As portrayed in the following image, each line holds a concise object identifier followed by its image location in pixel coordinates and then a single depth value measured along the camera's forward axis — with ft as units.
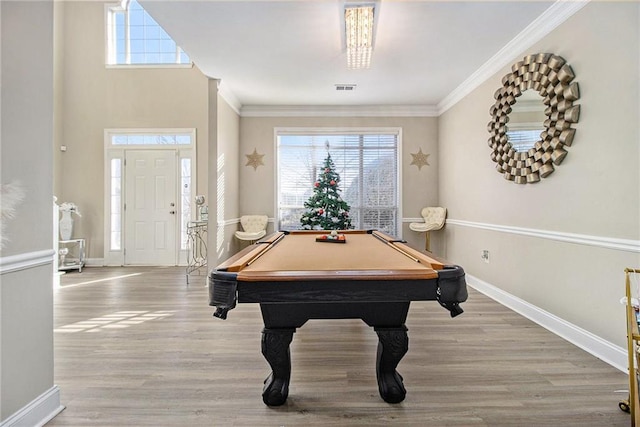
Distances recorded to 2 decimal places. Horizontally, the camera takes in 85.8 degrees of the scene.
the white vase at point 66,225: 18.62
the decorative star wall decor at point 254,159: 19.26
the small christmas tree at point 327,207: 17.51
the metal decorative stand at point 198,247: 19.08
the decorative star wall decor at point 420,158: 19.17
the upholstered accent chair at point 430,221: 17.12
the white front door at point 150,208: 19.74
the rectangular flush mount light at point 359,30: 9.14
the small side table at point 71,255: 18.01
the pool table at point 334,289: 4.72
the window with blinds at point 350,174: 19.67
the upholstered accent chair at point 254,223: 18.65
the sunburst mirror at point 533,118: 8.71
